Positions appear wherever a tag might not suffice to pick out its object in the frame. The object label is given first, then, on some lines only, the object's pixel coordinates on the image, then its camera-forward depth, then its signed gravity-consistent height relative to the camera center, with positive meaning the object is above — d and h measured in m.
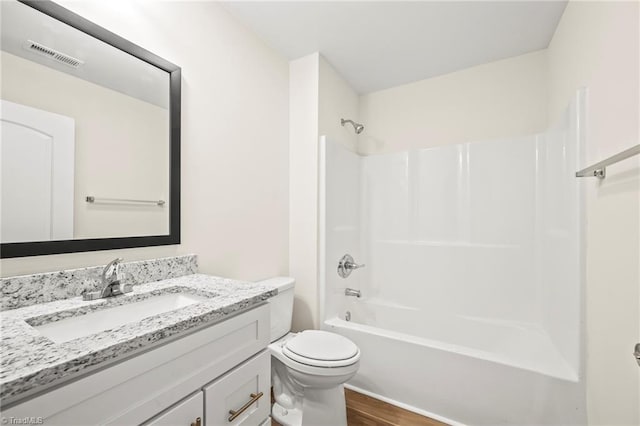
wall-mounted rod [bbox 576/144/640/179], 0.84 +0.19
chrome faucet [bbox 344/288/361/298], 2.35 -0.64
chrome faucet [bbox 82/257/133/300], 1.02 -0.27
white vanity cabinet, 0.58 -0.44
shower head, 2.44 +0.79
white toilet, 1.42 -0.82
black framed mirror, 0.92 +0.30
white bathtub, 1.40 -0.90
